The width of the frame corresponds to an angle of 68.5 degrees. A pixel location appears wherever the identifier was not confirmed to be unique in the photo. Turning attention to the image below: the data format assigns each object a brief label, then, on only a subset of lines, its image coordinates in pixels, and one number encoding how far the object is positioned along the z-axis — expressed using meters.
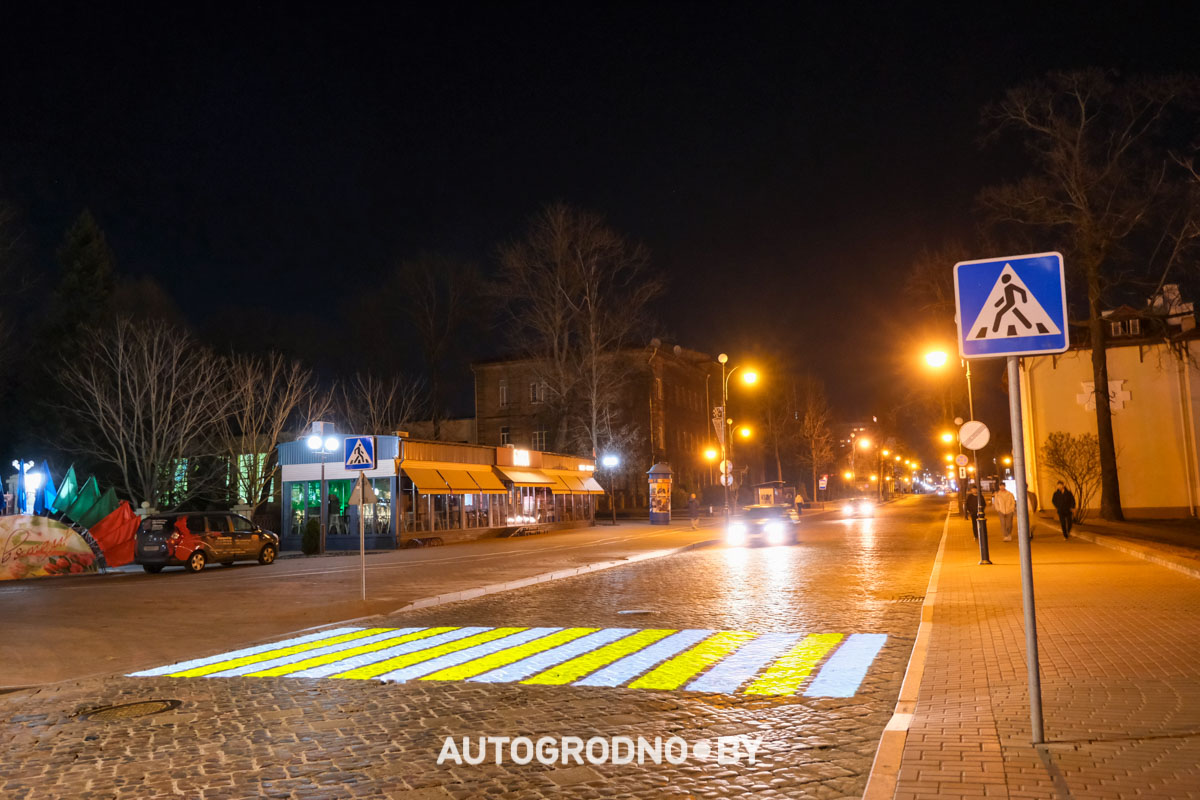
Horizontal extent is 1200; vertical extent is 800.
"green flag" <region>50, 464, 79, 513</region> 32.54
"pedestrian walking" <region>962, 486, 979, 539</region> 36.66
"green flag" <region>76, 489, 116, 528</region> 29.67
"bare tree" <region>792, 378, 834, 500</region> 85.12
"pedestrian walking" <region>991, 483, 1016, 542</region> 25.83
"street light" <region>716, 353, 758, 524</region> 40.91
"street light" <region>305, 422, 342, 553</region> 27.91
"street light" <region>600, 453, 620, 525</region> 52.12
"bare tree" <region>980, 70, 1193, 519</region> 30.55
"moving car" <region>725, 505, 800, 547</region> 33.19
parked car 23.50
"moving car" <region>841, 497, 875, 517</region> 59.53
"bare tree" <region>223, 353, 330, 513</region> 35.31
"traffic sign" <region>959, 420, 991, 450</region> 20.12
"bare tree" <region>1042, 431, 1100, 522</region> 37.66
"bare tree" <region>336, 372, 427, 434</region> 49.74
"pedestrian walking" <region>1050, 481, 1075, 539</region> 26.03
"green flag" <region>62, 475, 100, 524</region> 30.19
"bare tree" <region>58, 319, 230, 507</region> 33.59
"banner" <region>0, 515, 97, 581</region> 22.45
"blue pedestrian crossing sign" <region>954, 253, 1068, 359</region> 5.70
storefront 34.28
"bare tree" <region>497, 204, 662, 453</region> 48.09
